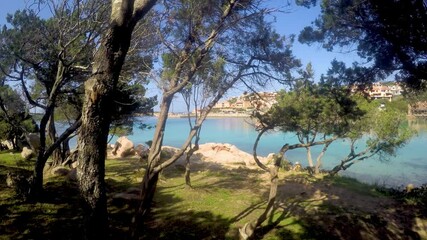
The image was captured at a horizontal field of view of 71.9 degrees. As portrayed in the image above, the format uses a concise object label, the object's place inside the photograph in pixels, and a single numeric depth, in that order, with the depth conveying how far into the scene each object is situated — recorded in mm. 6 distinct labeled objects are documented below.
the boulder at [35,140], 16484
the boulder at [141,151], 20445
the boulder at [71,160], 13752
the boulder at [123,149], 22891
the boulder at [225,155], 22189
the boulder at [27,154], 17022
